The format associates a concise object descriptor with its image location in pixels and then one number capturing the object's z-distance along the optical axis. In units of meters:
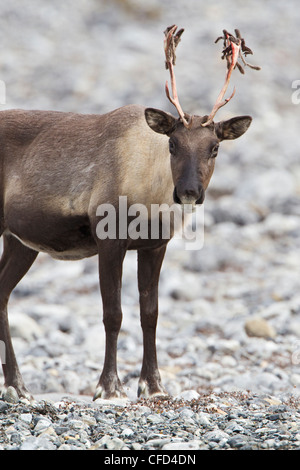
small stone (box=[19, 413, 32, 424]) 13.65
